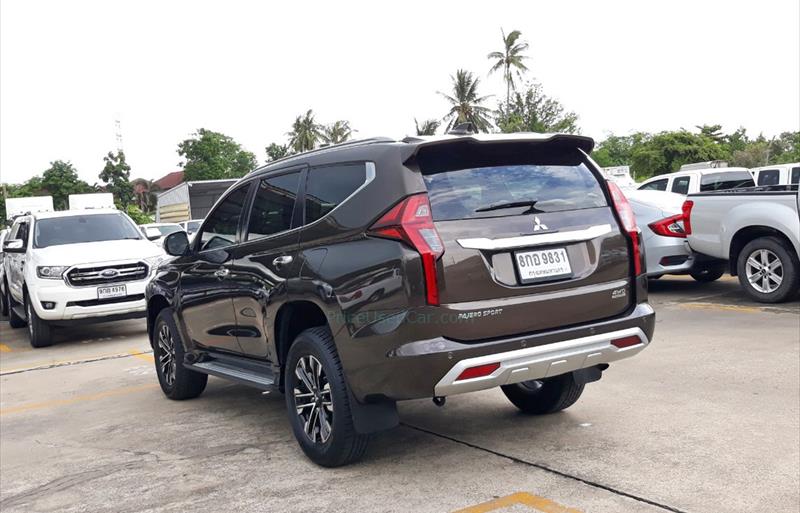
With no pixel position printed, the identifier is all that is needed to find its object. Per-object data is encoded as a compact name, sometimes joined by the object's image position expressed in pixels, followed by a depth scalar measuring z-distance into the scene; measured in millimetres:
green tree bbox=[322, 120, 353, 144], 71000
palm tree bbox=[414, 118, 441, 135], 55400
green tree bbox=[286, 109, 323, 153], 73250
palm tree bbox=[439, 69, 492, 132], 57844
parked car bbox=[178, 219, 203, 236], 25303
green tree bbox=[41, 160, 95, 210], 66669
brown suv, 4012
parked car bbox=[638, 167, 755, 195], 15422
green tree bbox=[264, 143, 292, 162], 84100
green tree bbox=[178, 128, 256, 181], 84250
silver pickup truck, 9352
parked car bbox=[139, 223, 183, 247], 24791
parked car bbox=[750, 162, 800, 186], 15655
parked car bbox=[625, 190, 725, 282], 10859
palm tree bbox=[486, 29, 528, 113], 55406
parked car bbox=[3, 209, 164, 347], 10586
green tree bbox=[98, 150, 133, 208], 70812
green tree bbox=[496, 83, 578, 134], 54216
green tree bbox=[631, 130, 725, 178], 48531
